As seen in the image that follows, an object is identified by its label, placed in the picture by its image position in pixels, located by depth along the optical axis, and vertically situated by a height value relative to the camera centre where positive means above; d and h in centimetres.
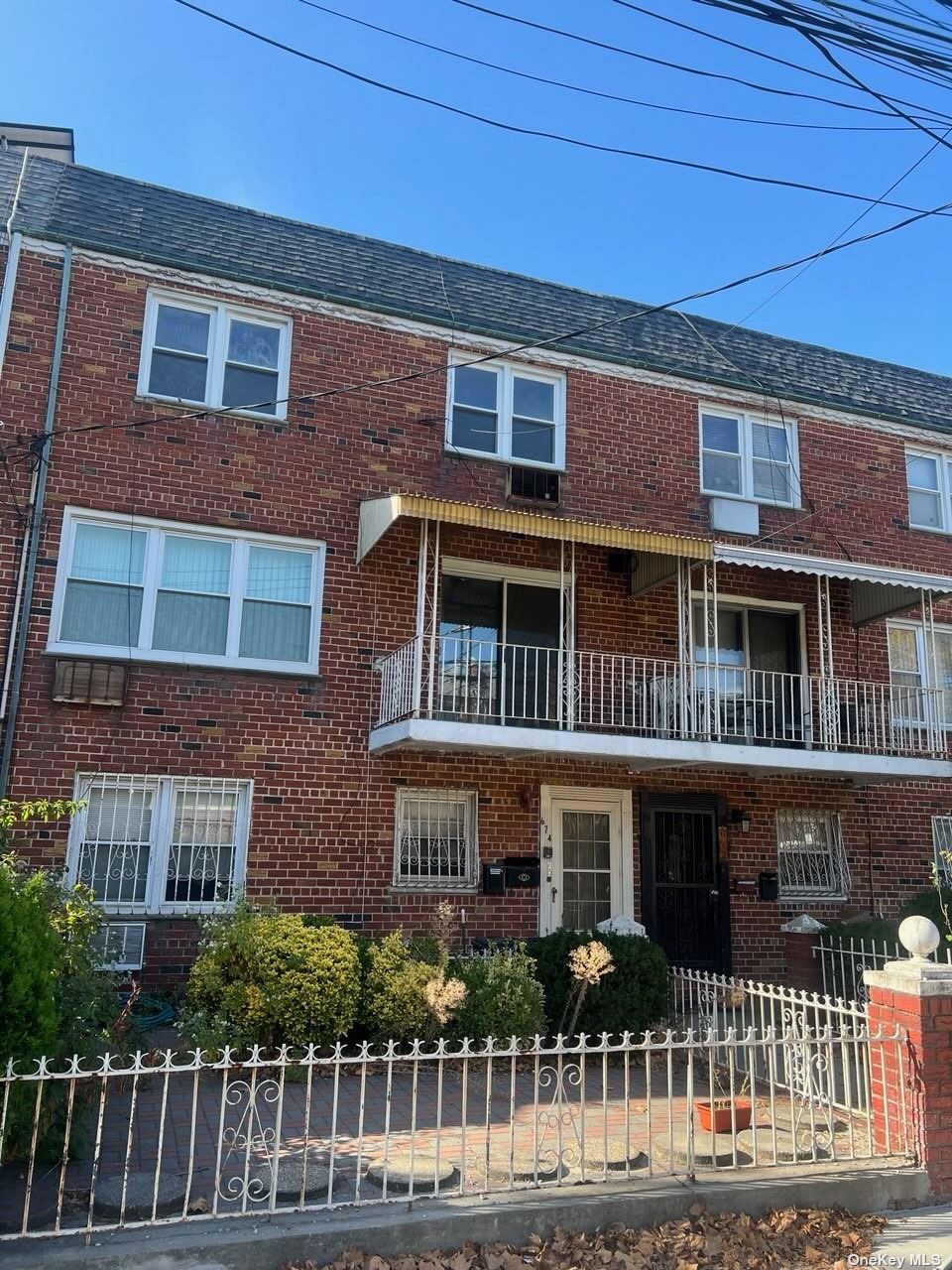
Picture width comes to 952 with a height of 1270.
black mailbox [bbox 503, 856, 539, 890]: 1112 -5
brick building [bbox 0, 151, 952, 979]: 1013 +309
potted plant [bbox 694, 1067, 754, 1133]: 586 -145
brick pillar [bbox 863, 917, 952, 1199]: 572 -110
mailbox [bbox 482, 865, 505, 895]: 1091 -15
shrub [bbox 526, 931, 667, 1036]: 890 -108
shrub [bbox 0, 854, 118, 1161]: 457 -74
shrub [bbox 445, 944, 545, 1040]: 823 -113
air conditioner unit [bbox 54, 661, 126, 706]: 974 +172
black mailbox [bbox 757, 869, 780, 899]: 1216 -15
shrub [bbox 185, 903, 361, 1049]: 771 -100
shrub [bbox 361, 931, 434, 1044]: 816 -113
